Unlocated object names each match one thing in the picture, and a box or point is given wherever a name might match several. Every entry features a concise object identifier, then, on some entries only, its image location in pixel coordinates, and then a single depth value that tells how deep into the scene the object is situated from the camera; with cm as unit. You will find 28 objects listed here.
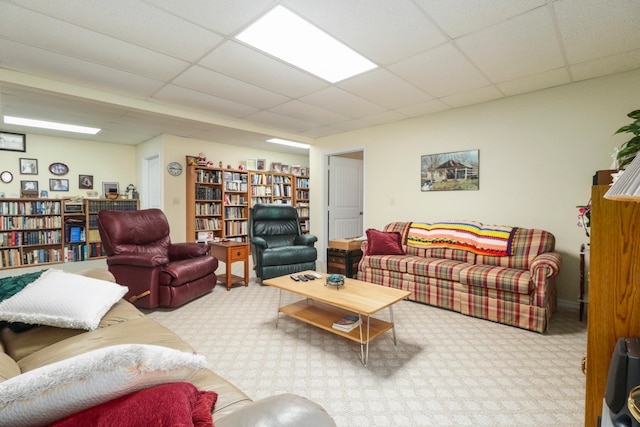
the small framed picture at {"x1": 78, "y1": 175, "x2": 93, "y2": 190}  565
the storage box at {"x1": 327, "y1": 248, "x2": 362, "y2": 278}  411
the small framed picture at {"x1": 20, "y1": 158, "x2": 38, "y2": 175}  509
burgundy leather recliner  290
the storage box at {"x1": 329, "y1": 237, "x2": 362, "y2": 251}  413
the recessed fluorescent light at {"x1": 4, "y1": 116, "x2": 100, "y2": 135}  432
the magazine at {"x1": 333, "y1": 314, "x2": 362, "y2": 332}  210
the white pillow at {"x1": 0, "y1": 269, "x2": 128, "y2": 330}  136
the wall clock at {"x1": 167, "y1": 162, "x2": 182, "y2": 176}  520
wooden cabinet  102
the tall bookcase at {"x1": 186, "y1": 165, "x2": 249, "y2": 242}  544
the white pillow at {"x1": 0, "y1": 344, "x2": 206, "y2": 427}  51
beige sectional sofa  66
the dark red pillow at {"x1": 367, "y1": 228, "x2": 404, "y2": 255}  376
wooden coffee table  206
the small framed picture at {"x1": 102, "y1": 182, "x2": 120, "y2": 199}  582
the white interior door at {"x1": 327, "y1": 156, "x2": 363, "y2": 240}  558
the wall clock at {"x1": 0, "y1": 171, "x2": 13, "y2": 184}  491
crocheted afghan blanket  320
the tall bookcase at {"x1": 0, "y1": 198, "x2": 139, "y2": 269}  488
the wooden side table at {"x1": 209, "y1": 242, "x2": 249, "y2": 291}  379
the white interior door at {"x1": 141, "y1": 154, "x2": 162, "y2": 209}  560
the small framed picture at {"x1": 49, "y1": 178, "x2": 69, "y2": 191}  538
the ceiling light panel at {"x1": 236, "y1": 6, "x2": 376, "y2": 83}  208
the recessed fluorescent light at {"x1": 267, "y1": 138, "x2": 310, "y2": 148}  557
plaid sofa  255
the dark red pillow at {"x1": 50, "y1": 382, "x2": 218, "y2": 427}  54
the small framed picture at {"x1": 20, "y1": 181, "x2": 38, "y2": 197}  507
